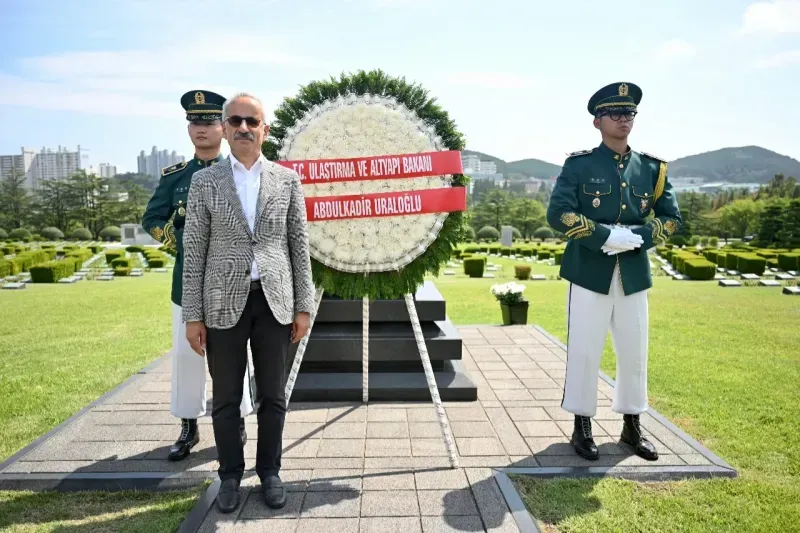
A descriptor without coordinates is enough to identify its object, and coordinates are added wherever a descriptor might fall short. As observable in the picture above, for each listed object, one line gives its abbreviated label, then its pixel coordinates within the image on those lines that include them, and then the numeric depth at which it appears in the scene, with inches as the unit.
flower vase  339.0
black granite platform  193.3
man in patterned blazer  115.3
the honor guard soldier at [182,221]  148.6
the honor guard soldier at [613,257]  147.6
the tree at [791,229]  1508.4
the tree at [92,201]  2289.6
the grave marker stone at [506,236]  1515.7
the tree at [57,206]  2308.1
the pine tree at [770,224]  1598.2
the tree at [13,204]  2328.0
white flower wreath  145.4
